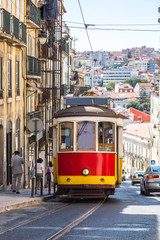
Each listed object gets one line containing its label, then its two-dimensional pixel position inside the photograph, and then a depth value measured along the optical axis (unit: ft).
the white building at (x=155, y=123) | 332.66
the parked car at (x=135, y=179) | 185.16
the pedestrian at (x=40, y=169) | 75.51
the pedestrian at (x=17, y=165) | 70.54
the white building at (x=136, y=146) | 392.02
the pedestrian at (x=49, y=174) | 84.67
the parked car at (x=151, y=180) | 83.05
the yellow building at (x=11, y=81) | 82.74
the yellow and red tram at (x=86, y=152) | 62.75
